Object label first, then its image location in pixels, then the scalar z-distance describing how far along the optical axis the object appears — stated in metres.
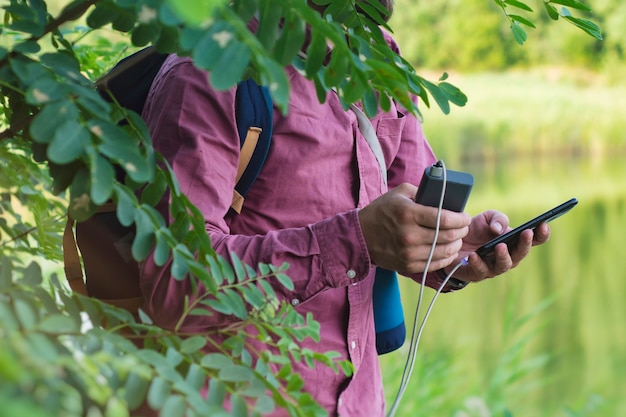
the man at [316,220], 1.91
